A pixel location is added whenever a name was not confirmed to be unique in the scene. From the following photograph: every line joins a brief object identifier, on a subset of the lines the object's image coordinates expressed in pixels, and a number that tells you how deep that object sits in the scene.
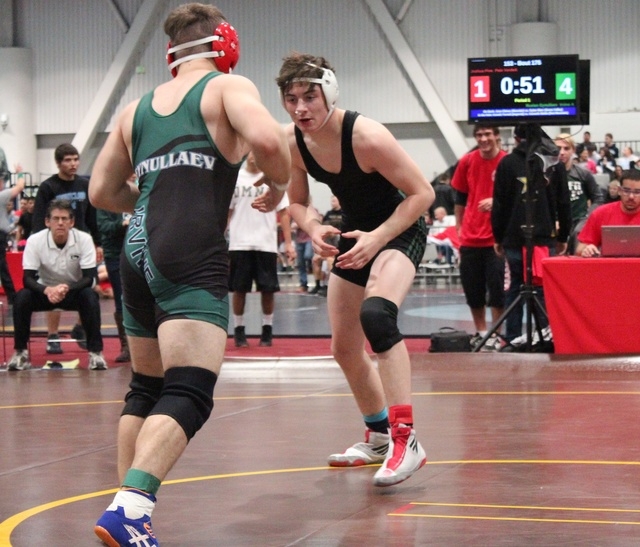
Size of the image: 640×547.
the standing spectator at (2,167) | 18.87
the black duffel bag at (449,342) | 11.69
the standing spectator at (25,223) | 21.96
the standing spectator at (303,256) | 23.07
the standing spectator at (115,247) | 11.87
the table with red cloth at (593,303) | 10.78
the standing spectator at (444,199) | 27.75
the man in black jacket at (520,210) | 11.67
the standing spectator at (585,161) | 27.35
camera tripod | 11.21
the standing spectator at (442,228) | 25.43
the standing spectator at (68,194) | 12.38
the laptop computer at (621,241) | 10.74
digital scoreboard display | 11.46
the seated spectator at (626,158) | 29.29
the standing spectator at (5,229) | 15.65
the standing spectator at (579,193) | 14.05
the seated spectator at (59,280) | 11.21
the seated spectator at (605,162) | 28.67
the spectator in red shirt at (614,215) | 11.14
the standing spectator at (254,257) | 13.00
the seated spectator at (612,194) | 17.84
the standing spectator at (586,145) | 28.53
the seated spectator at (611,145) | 29.98
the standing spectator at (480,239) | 12.29
